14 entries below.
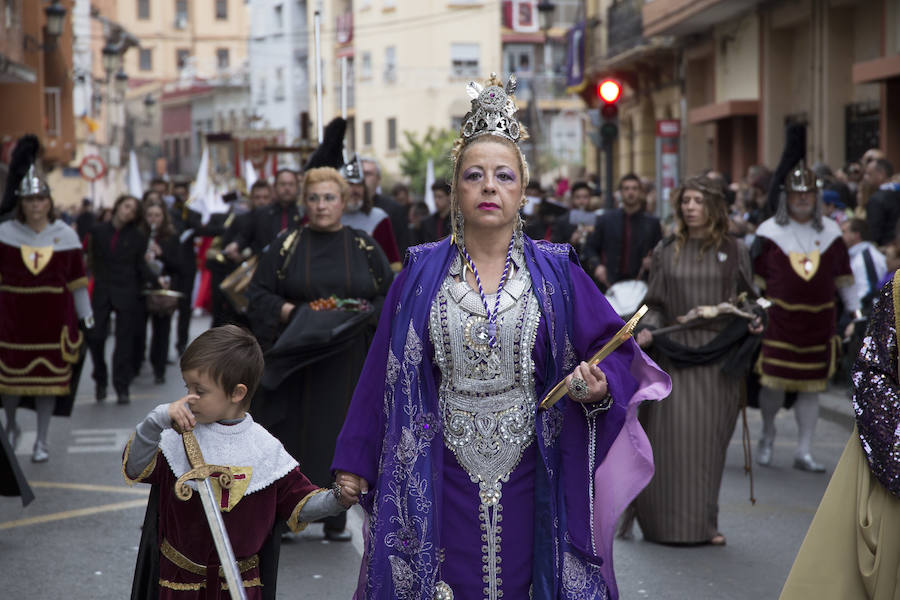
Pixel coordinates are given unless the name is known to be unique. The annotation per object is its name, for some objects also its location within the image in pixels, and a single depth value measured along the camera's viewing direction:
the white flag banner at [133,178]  23.98
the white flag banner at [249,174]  26.73
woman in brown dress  7.76
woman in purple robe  4.32
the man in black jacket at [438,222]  15.72
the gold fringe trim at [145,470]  4.25
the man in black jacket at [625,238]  12.54
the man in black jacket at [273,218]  13.40
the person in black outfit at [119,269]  14.50
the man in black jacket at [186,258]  17.28
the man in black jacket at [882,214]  13.18
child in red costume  4.23
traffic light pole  17.21
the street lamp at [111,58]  30.93
